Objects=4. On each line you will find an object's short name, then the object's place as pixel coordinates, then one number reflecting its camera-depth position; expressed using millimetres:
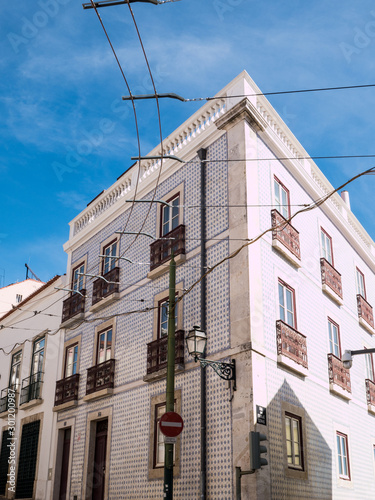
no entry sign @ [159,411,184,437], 10148
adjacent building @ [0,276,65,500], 18266
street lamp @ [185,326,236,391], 11367
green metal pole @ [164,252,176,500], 10008
